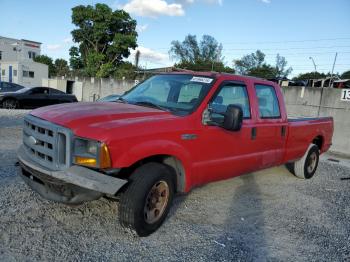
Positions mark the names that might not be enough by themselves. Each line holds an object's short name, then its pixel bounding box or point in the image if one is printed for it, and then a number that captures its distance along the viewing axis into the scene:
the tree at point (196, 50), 88.88
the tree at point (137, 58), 49.40
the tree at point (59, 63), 70.28
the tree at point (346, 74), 46.99
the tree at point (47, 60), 65.32
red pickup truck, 3.40
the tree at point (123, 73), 38.99
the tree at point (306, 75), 60.63
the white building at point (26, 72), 41.56
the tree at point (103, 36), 43.19
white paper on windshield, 4.64
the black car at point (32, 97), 15.66
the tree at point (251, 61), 85.81
